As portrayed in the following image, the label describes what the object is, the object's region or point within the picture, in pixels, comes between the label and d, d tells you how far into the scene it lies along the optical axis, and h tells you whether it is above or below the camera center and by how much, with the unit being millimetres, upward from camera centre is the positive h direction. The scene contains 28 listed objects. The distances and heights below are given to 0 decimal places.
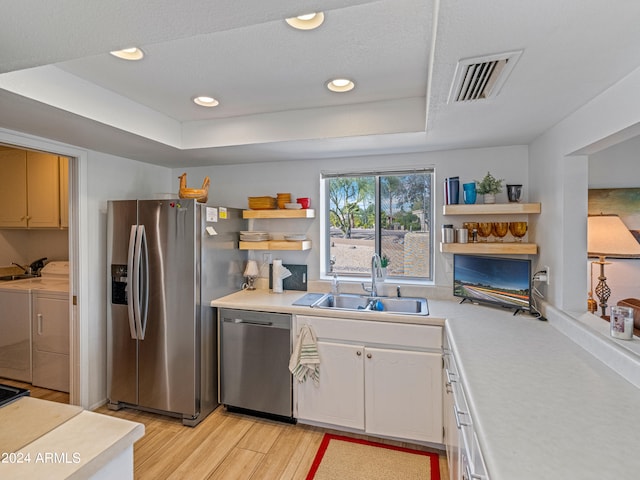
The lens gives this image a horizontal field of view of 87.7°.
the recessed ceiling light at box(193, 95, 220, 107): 2115 +883
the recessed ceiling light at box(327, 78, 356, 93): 1869 +882
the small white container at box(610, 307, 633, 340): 1460 -387
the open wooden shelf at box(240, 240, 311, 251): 2875 -73
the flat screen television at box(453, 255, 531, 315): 2117 -307
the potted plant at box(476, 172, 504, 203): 2407 +350
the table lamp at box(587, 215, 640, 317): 2297 -43
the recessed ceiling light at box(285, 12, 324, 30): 1304 +858
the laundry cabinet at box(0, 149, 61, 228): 3262 +481
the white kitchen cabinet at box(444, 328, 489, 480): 1105 -781
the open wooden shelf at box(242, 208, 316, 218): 2877 +206
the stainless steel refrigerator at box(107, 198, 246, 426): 2469 -529
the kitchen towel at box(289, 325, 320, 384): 2350 -856
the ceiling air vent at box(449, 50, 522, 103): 1196 +642
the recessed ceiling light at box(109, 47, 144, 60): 1554 +868
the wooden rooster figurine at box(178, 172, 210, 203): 2703 +365
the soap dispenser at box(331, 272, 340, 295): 2861 -427
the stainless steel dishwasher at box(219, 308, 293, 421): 2461 -953
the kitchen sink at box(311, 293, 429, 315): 2588 -533
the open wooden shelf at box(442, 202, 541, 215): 2246 +195
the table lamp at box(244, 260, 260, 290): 3047 -328
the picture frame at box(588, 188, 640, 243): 2484 +242
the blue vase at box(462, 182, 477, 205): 2422 +323
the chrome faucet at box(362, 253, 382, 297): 2777 -299
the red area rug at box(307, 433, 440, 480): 1978 -1416
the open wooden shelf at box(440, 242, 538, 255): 2250 -81
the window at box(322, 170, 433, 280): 2865 +127
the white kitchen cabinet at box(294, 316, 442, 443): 2145 -969
